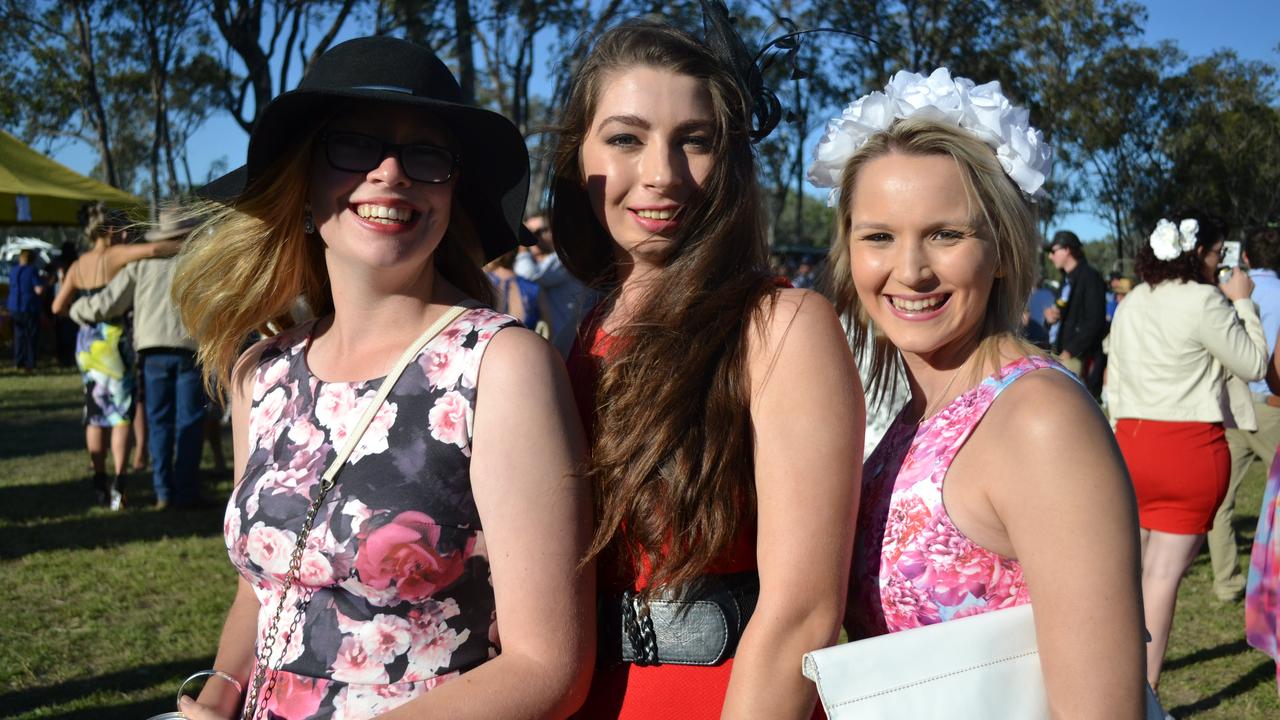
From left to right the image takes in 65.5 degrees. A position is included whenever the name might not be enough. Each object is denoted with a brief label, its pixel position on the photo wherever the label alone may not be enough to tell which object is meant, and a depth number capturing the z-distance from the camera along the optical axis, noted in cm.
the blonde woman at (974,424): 150
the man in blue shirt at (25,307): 1689
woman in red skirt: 454
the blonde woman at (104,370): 747
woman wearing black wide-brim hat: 160
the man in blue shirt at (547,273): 719
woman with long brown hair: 155
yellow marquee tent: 1300
